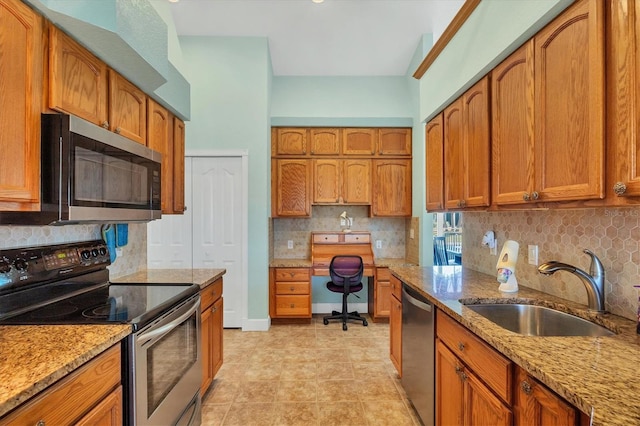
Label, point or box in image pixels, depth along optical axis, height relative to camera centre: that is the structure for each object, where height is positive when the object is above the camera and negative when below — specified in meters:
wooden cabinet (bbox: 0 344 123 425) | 0.85 -0.57
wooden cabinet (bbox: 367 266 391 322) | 4.01 -1.00
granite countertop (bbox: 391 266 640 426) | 0.75 -0.45
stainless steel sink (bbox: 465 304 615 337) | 1.50 -0.53
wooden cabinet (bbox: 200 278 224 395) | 2.23 -0.88
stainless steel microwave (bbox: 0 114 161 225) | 1.27 +0.17
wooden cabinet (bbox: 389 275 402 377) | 2.44 -0.89
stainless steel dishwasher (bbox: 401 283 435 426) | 1.83 -0.90
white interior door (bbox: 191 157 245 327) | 3.84 -0.10
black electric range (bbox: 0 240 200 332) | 1.35 -0.42
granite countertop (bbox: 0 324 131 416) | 0.81 -0.44
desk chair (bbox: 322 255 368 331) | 3.79 -0.72
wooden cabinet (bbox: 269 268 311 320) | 3.95 -0.99
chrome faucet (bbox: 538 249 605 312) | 1.38 -0.29
